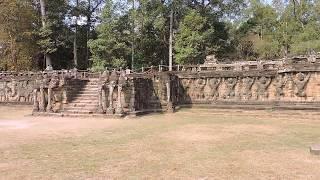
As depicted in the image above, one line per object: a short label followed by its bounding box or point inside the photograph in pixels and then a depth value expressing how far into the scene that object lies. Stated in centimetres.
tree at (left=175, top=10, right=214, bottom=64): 3347
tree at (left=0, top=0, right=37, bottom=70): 3569
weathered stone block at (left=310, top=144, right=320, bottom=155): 959
